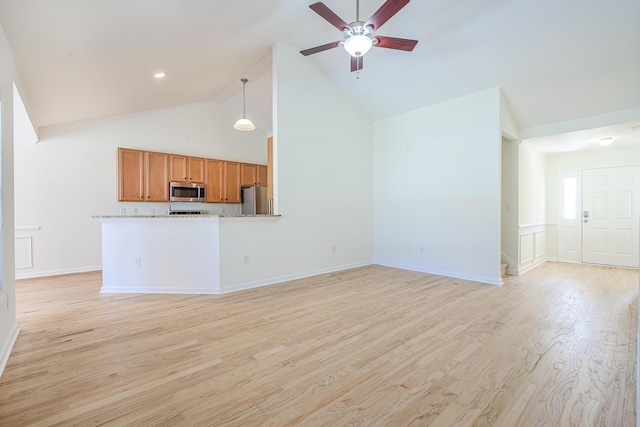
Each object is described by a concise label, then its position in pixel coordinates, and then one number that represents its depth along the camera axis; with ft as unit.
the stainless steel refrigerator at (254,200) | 22.17
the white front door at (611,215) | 17.85
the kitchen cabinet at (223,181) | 21.63
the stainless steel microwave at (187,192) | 19.62
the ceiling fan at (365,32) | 8.47
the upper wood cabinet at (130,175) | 18.04
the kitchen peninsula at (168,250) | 12.83
